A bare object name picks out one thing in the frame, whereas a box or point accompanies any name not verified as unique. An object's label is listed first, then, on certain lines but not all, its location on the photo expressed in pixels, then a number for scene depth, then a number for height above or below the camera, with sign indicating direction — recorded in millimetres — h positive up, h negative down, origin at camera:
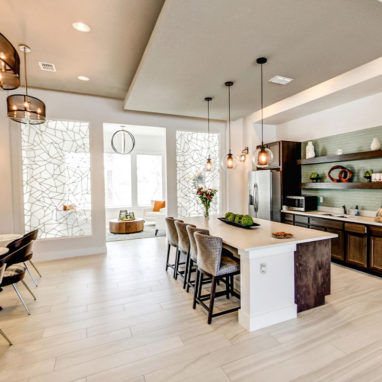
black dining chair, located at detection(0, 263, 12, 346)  2080 -817
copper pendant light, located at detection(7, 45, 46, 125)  2965 +985
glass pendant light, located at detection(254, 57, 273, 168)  3076 +329
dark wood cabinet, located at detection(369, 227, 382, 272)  3416 -1046
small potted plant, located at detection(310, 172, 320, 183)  4928 +59
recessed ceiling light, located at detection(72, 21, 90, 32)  2714 +1884
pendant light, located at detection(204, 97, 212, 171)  4336 +358
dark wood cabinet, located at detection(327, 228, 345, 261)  3916 -1146
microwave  4793 -487
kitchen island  2314 -1013
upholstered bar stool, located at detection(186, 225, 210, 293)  2766 -859
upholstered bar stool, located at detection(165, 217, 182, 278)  3665 -842
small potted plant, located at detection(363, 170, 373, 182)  3994 +75
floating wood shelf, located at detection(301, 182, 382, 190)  3840 -116
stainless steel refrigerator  5195 -327
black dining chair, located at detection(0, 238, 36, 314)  2543 -999
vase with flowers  3877 -247
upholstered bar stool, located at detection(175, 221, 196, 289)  3181 -821
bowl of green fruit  3197 -591
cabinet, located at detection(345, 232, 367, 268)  3606 -1133
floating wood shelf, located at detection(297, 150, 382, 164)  3823 +416
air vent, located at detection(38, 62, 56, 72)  3604 +1868
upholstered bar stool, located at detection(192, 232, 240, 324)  2400 -920
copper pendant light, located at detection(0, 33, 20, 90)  1713 +985
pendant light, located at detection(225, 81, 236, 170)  3643 +1547
